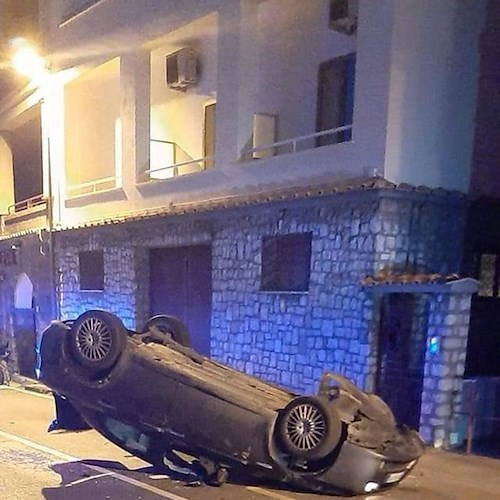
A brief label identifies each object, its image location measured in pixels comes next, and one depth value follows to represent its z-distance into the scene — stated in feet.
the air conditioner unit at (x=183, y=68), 43.60
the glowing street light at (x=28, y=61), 51.96
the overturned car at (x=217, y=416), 19.13
